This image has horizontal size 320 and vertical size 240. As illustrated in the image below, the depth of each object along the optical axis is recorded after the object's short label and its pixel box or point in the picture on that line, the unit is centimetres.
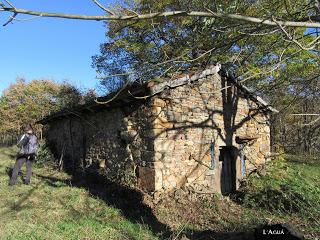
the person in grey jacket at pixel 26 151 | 1024
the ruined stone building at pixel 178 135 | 920
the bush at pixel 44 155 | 1490
